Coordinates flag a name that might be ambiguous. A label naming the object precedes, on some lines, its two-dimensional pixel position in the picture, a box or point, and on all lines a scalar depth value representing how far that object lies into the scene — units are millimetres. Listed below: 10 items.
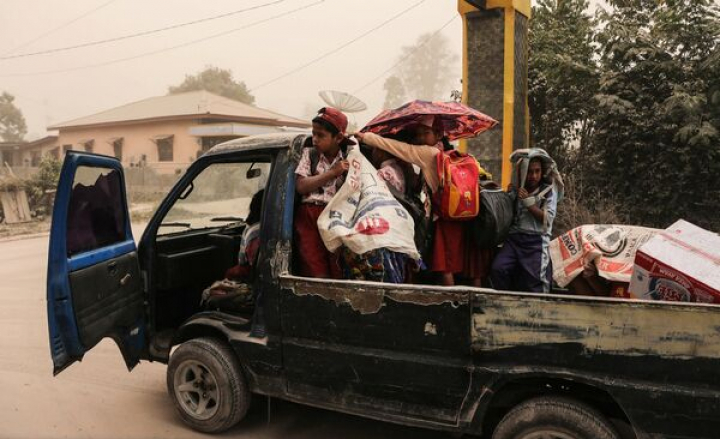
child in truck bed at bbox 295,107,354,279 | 3004
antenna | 3430
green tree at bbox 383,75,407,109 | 89938
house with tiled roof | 27609
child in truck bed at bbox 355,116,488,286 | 3137
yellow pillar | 8375
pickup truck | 2135
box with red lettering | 2373
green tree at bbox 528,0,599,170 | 8562
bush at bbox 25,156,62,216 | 18344
